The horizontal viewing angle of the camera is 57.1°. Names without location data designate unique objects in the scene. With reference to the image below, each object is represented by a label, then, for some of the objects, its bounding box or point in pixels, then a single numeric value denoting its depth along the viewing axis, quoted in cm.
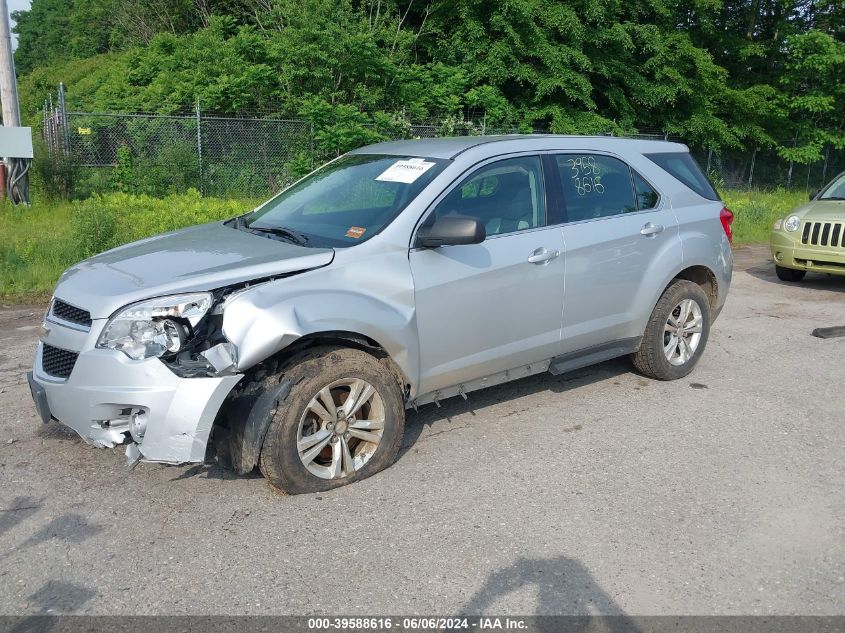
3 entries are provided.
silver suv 382
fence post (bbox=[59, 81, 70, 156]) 1496
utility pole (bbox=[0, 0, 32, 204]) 1297
